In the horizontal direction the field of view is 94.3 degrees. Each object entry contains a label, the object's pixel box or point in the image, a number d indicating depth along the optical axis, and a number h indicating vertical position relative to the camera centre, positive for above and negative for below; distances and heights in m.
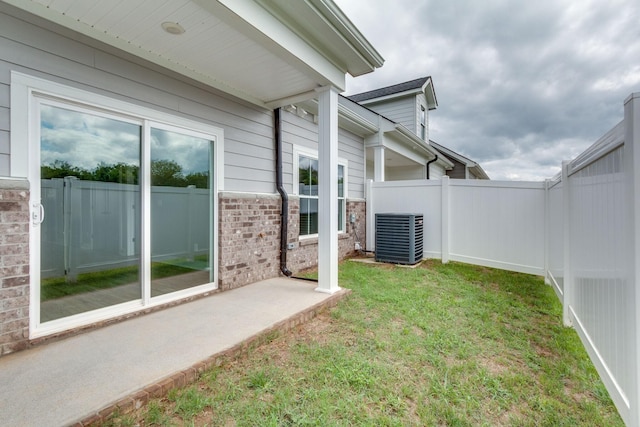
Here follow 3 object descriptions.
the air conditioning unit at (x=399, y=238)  6.23 -0.55
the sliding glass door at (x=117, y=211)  2.62 +0.02
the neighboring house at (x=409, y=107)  11.38 +4.20
